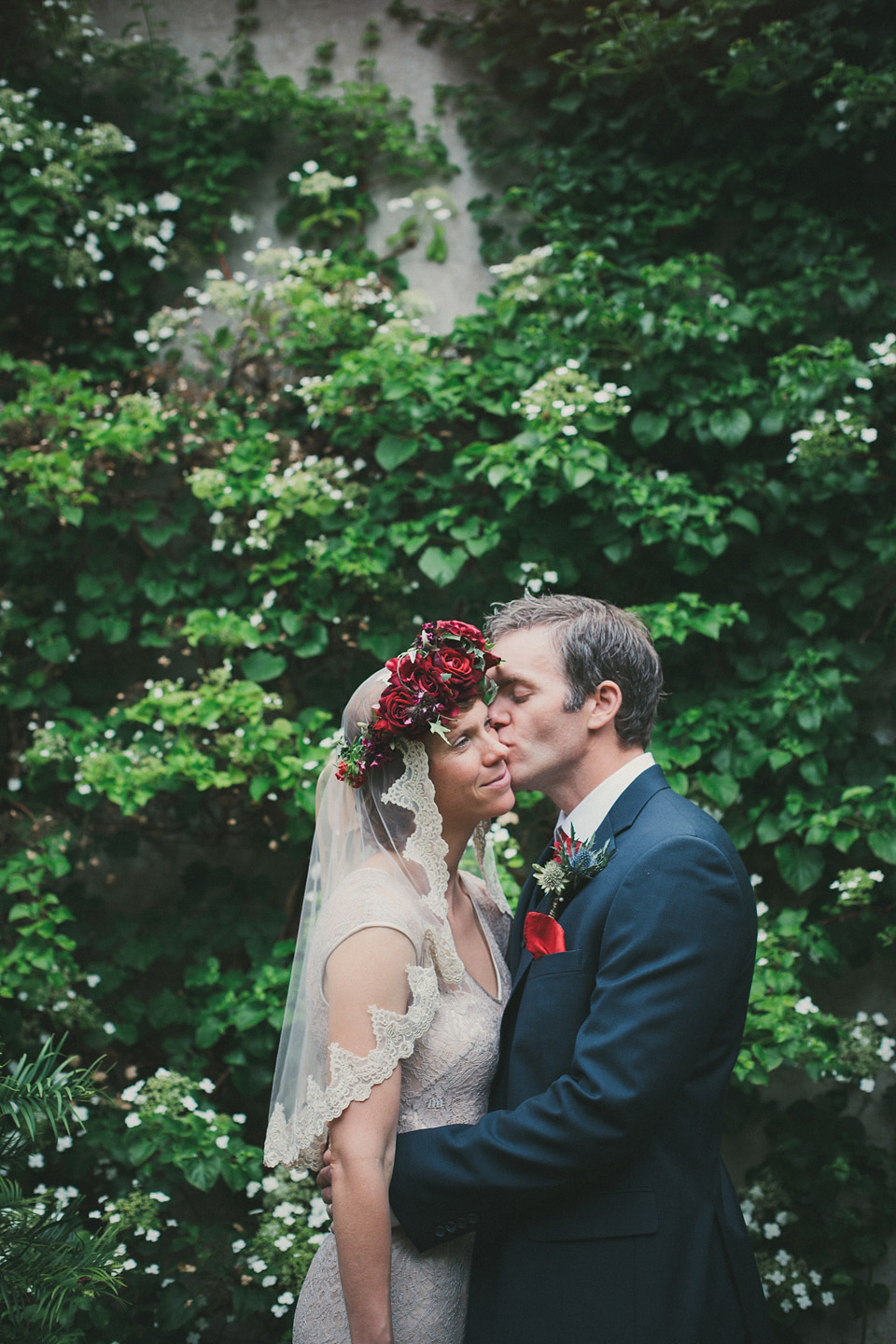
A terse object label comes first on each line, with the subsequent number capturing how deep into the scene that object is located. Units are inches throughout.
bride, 66.0
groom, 63.6
